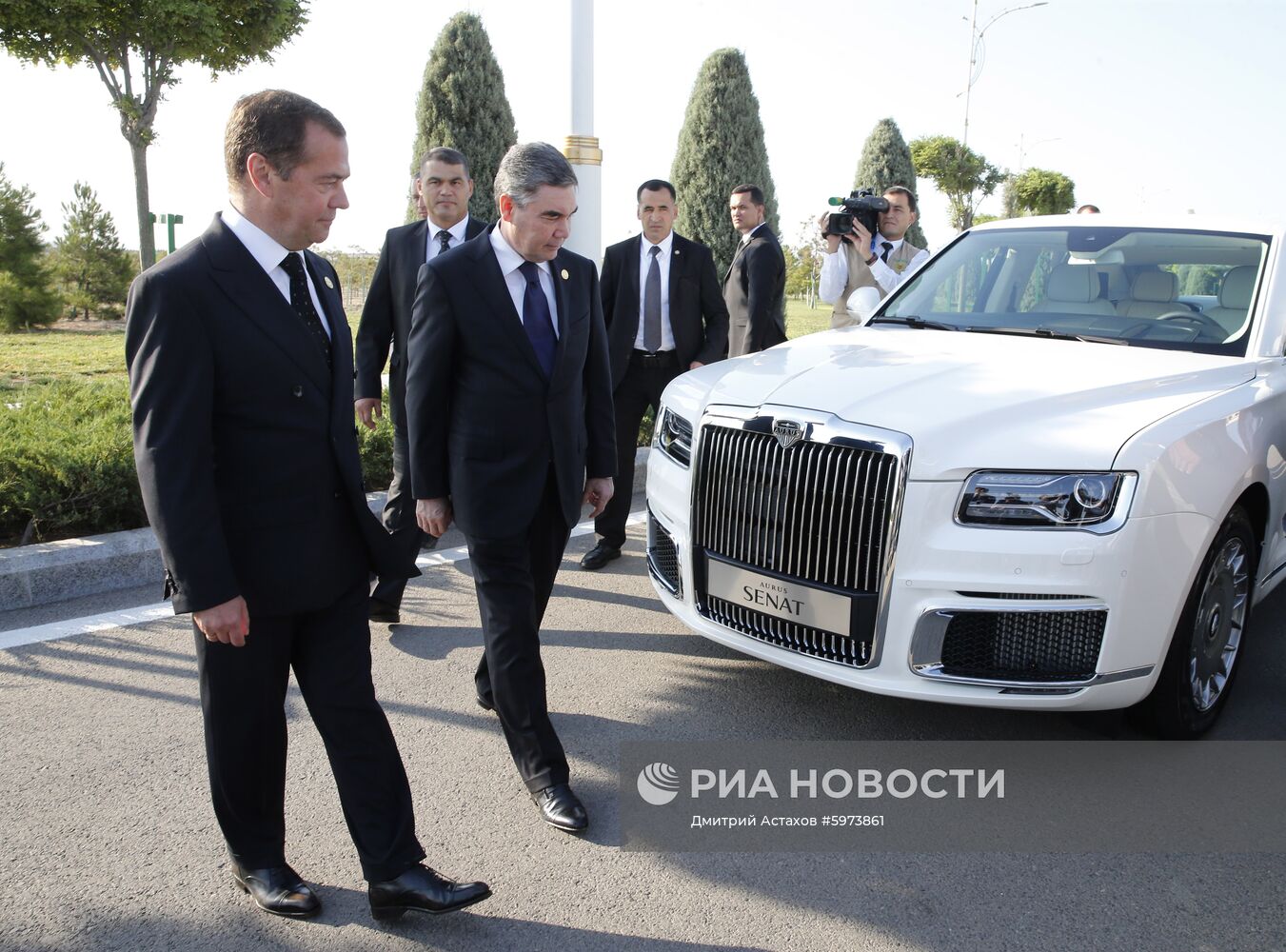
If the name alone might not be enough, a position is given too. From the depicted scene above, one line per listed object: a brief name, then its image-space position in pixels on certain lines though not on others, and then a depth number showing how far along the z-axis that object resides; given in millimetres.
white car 3205
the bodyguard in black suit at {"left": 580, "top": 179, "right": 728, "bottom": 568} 6047
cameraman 6775
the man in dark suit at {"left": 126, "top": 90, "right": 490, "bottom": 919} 2314
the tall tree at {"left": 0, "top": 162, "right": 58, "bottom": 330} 20203
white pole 10305
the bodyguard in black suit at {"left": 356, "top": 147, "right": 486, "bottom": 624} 4918
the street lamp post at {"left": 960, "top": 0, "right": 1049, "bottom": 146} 27453
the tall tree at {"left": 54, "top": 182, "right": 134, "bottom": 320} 22312
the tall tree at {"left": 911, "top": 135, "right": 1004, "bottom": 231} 43750
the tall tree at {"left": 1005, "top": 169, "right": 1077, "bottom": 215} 54406
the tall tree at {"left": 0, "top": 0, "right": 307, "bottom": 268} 13266
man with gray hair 3225
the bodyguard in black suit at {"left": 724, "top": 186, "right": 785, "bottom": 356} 6719
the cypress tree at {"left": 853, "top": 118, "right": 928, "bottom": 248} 23844
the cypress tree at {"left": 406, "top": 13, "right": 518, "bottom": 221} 15875
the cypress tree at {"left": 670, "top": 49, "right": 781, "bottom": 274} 19250
